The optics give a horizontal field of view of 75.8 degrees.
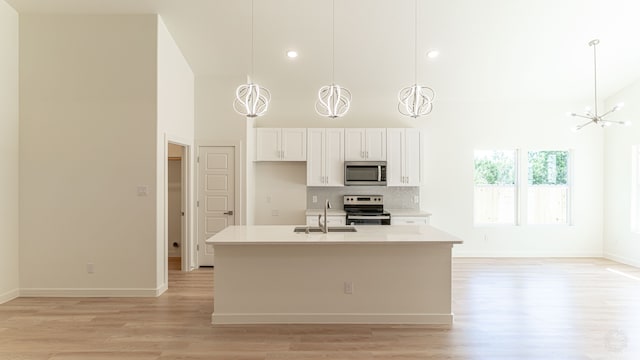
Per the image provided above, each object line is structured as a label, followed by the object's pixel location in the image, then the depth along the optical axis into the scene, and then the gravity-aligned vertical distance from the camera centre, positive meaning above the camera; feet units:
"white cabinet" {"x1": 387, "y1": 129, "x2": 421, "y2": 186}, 21.67 +1.12
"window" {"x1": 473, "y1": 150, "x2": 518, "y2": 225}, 23.44 -0.62
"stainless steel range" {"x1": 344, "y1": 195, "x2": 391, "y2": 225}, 22.15 -1.46
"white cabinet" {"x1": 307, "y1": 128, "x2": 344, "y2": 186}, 21.62 +1.13
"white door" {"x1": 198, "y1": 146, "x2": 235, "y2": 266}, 20.45 -0.88
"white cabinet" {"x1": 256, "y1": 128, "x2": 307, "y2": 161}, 21.68 +1.77
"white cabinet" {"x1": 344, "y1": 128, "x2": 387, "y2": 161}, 21.63 +1.75
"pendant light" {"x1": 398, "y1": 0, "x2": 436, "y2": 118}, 12.05 +2.50
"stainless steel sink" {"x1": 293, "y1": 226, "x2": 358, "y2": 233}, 13.73 -1.78
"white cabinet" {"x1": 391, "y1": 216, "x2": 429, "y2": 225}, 20.81 -2.18
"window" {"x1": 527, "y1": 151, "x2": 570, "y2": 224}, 23.40 -0.63
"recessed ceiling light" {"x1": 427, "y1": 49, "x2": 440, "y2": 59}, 18.37 +5.58
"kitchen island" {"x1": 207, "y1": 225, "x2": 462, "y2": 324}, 12.51 -3.24
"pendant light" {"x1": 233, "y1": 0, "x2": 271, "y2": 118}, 12.00 +2.33
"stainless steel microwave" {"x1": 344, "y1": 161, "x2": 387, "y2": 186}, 21.30 +0.22
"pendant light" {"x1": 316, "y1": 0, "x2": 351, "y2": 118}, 11.92 +2.36
